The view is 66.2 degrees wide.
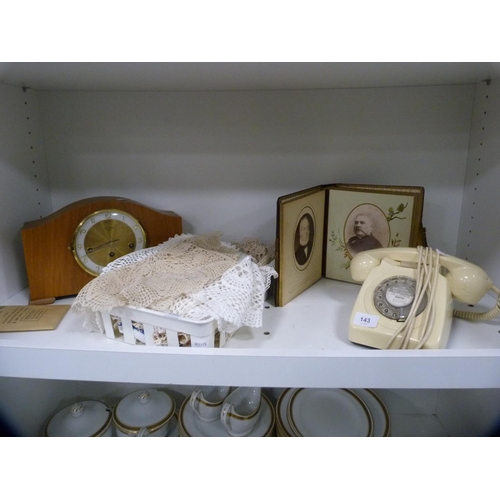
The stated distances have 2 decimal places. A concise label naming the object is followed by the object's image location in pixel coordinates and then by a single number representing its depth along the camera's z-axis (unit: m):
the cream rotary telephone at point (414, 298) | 0.52
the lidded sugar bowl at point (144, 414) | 0.77
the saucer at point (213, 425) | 0.77
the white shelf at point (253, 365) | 0.47
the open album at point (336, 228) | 0.66
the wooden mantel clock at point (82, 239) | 0.66
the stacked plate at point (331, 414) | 0.77
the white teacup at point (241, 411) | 0.75
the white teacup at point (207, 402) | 0.79
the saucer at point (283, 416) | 0.76
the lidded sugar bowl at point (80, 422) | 0.78
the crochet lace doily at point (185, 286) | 0.51
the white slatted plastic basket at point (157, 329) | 0.50
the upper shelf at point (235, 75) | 0.51
